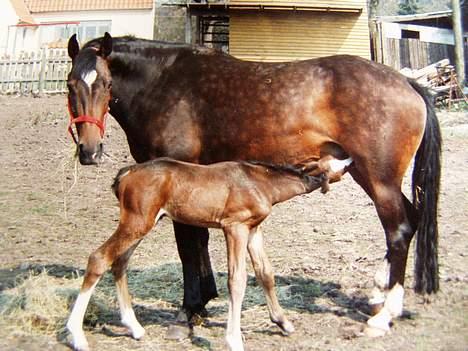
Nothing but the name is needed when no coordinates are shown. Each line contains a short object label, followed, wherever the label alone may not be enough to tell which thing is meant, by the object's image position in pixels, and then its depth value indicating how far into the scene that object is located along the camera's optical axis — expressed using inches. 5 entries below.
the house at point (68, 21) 1207.6
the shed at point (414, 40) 896.3
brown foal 172.4
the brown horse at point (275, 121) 191.9
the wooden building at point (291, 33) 883.4
